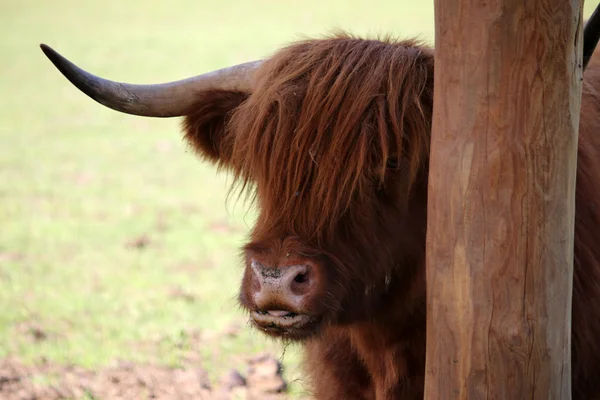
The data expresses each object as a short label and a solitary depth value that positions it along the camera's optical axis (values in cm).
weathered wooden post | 451
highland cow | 529
